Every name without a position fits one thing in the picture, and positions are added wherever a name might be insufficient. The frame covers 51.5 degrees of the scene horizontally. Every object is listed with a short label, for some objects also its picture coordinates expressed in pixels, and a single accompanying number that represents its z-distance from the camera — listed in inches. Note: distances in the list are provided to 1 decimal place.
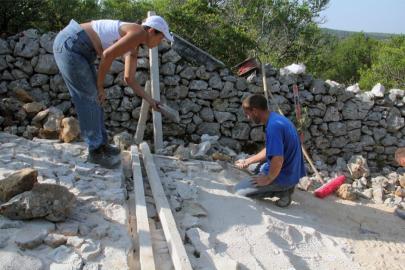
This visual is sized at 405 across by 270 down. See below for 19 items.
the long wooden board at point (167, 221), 105.2
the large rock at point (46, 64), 237.3
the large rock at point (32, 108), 220.1
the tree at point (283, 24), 524.4
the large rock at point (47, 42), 236.8
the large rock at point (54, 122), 197.0
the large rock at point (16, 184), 119.6
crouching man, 147.8
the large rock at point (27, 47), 236.5
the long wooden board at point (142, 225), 103.4
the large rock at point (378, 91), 293.9
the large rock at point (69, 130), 188.2
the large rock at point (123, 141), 200.4
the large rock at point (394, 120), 296.5
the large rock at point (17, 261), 95.3
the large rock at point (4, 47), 235.1
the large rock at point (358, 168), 266.8
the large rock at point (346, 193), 196.5
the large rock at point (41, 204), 112.0
